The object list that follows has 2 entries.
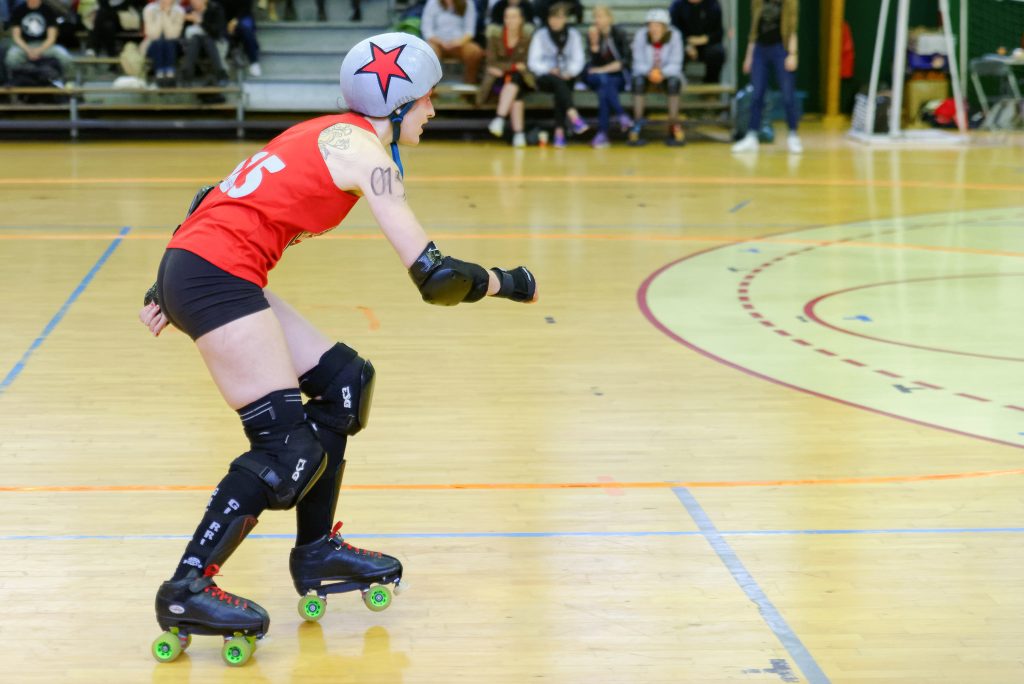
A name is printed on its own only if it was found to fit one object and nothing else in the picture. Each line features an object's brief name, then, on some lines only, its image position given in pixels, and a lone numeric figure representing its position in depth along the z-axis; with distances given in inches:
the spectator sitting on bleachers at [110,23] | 591.5
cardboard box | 650.2
